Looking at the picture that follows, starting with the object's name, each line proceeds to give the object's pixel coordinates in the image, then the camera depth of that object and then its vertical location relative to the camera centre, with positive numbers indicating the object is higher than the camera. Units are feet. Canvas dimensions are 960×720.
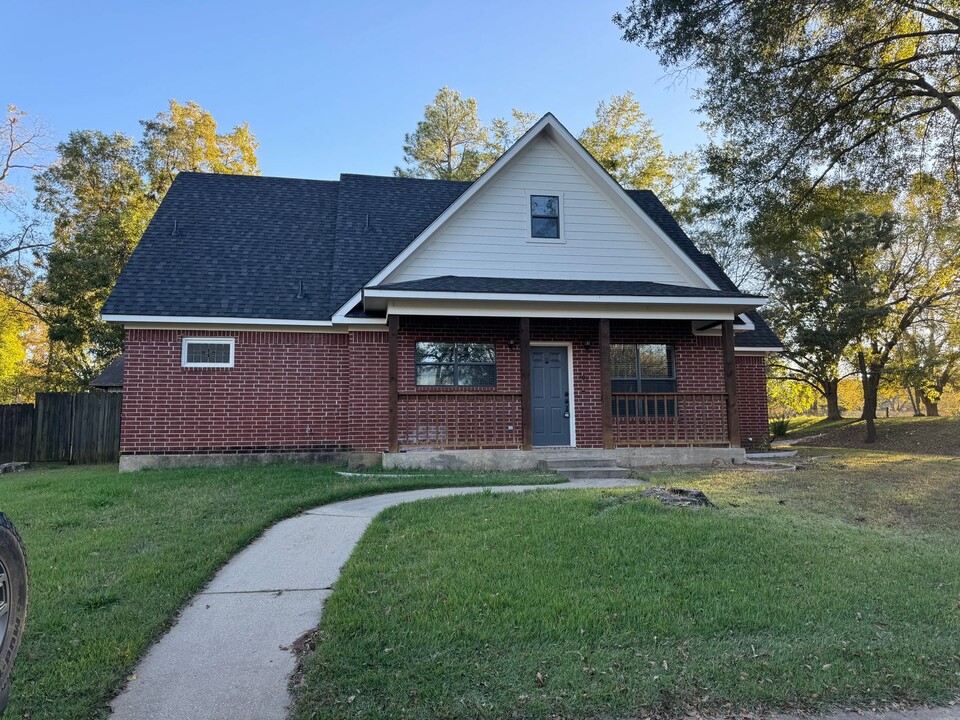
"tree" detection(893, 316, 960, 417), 64.03 +4.48
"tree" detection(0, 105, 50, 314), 73.61 +19.89
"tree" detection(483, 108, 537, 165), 97.37 +45.94
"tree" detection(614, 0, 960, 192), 32.63 +19.17
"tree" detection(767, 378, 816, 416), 99.74 +0.53
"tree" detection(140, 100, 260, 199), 80.89 +37.90
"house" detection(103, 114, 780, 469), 35.63 +4.53
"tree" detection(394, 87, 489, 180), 98.17 +45.20
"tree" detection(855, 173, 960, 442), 62.39 +12.10
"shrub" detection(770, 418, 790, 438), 72.72 -3.85
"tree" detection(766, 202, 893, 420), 66.13 +12.57
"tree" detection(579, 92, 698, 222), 92.38 +40.55
